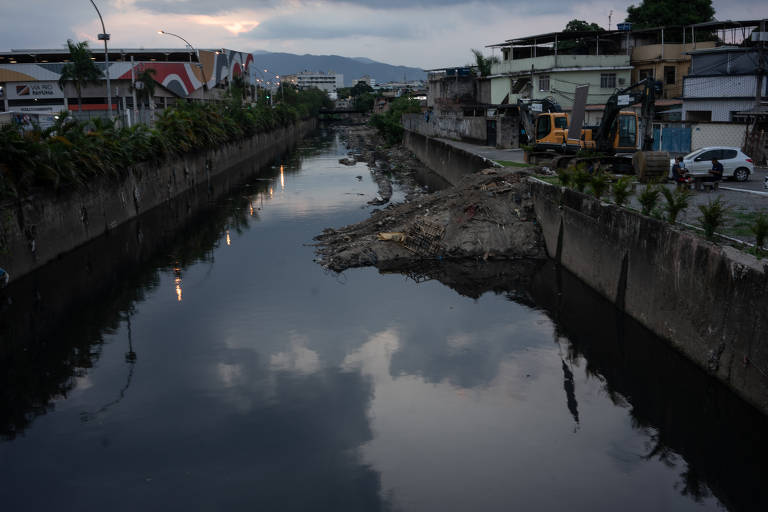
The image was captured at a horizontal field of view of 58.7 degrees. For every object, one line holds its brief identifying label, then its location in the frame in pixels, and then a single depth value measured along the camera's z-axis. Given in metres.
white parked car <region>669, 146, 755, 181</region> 26.36
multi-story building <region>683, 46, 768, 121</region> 40.81
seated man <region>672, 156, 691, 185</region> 24.09
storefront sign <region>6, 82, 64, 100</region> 92.00
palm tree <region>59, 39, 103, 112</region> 84.75
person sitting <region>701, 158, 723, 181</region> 24.30
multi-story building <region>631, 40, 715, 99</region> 57.78
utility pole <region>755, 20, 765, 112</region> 36.03
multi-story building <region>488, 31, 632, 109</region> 59.03
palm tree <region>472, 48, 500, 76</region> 81.12
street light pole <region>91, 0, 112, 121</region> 36.78
